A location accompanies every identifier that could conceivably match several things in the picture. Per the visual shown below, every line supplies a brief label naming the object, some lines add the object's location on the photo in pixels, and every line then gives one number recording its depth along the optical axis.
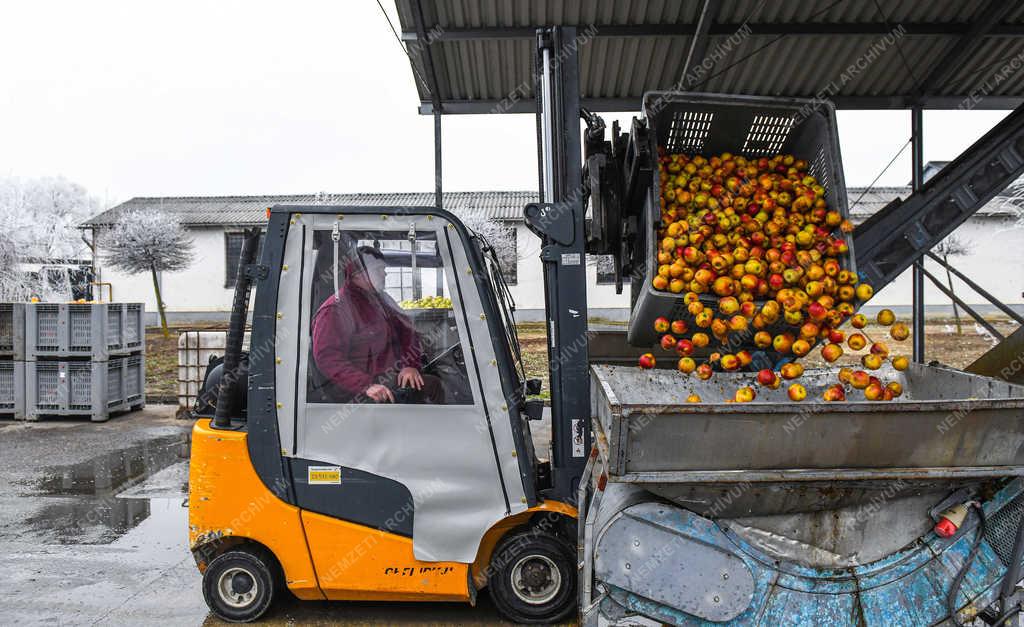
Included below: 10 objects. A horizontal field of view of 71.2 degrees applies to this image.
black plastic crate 3.95
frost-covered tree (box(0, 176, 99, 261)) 27.53
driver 3.59
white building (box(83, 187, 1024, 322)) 27.70
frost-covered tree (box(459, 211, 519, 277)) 26.19
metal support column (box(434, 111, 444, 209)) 5.83
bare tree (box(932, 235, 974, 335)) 21.58
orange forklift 3.57
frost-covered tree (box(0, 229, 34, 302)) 23.93
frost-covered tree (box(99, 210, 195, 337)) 24.11
